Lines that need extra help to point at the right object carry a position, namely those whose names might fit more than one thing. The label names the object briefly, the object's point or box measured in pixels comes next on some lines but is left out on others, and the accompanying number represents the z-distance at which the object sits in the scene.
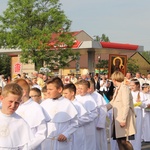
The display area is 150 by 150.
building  36.91
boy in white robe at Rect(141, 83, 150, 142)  12.21
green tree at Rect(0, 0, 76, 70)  32.66
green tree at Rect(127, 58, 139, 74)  63.66
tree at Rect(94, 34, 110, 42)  110.25
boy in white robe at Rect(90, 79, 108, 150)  9.23
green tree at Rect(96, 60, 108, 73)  55.84
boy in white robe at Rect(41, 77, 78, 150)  6.23
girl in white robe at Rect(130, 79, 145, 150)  10.71
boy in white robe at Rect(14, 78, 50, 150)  5.14
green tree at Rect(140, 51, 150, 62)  136.57
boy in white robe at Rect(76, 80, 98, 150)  8.45
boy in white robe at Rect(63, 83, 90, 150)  7.29
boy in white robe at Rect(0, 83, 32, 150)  4.00
